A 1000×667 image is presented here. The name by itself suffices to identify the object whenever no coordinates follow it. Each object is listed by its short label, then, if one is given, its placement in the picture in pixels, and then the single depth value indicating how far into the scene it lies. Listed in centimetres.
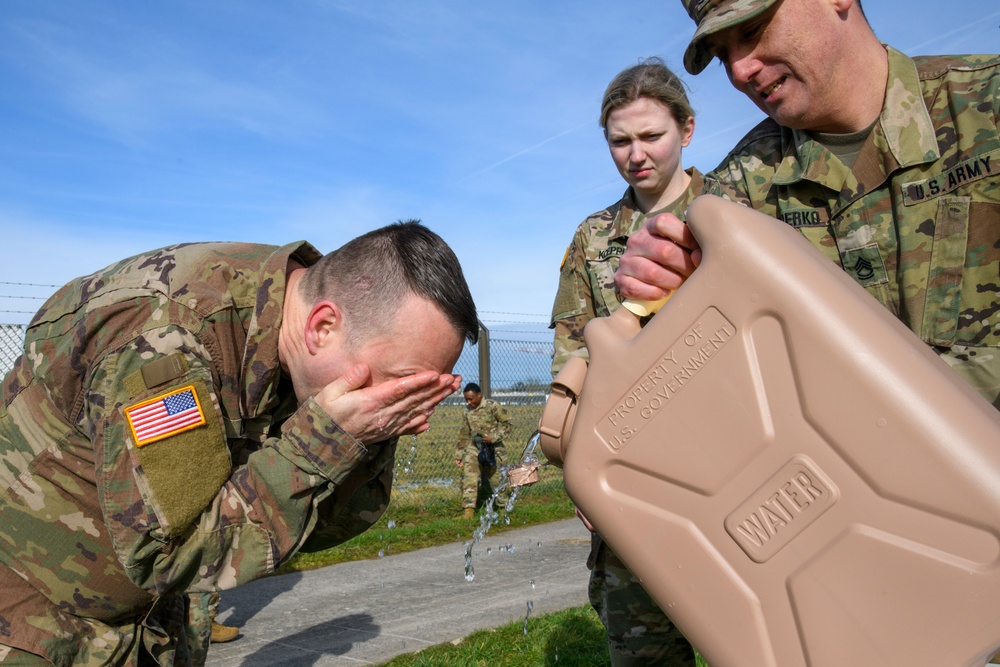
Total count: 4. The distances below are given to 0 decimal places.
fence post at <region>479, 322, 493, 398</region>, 890
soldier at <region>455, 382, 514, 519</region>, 936
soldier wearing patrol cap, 194
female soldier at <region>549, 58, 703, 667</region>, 314
